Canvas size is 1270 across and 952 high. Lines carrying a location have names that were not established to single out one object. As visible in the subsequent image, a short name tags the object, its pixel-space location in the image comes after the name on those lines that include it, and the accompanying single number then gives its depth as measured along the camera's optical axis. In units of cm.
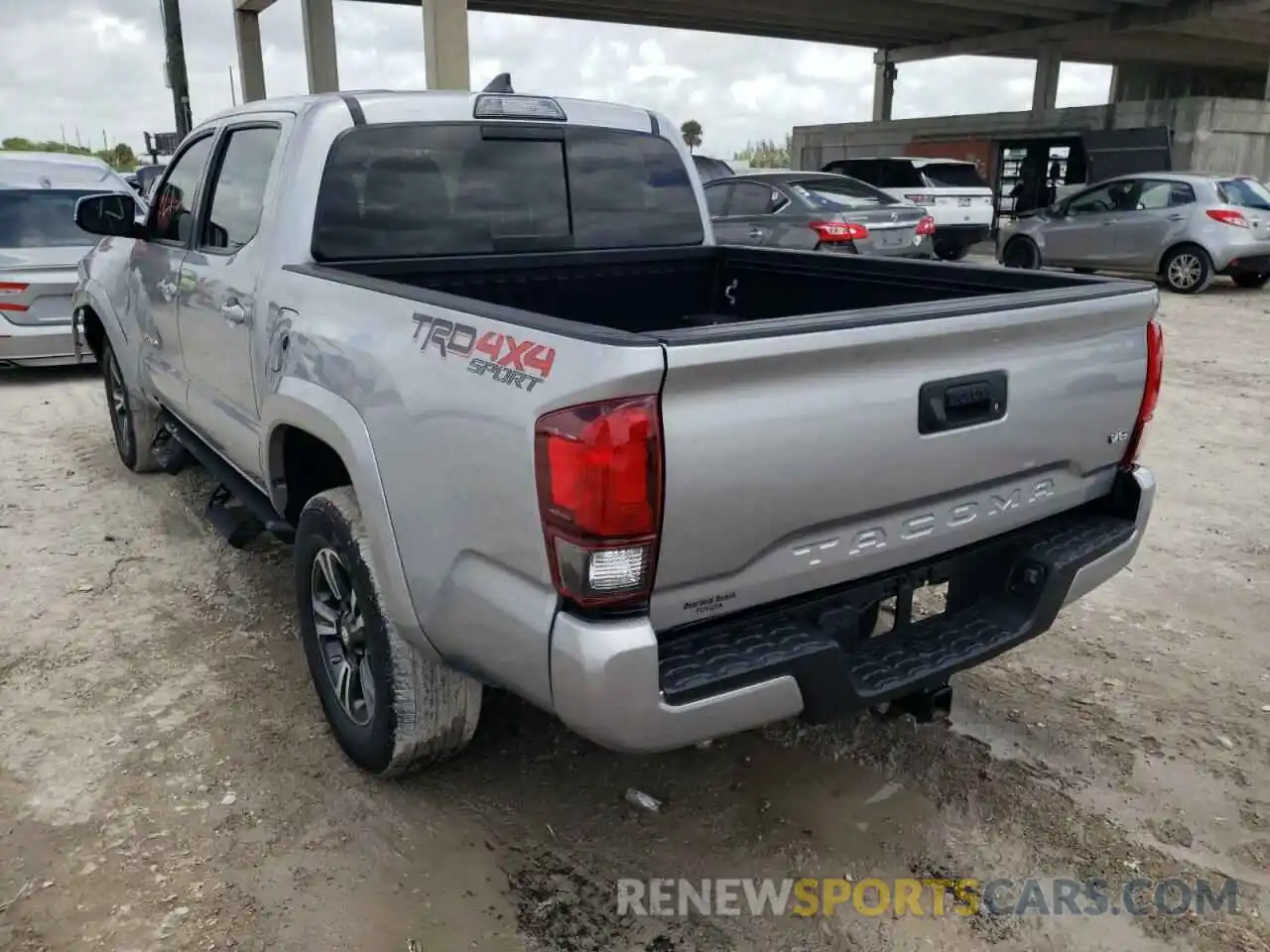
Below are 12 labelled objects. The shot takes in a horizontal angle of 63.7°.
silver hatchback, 1304
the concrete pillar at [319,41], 1906
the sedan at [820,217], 1151
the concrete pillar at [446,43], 1345
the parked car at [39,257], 821
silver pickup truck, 211
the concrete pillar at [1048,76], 2589
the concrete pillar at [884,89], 3011
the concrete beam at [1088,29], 2077
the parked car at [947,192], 1524
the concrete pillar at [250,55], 2239
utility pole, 1806
